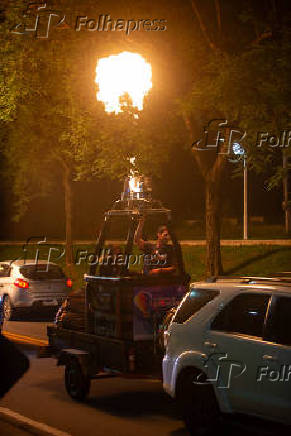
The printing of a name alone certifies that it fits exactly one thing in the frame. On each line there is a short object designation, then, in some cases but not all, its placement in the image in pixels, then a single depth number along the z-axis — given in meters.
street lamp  23.00
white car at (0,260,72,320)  21.84
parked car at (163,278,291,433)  7.82
